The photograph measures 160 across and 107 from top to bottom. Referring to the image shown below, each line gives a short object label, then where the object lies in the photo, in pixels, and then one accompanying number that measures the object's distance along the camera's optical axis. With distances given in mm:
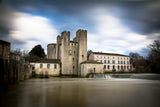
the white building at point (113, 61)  49438
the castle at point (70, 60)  36000
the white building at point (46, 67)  34844
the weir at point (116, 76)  27791
